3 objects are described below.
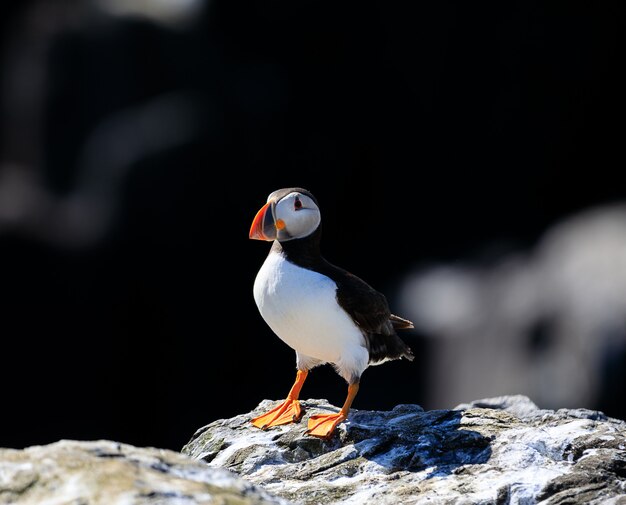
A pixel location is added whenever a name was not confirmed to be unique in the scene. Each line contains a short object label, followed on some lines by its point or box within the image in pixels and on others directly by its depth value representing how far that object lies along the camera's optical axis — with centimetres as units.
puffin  1231
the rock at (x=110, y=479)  715
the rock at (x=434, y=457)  990
